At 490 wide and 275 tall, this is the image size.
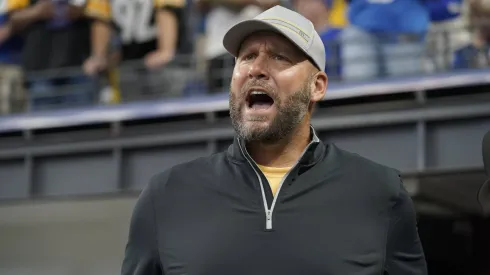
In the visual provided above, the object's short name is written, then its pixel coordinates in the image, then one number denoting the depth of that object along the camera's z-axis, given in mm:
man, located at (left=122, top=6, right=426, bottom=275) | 4504
